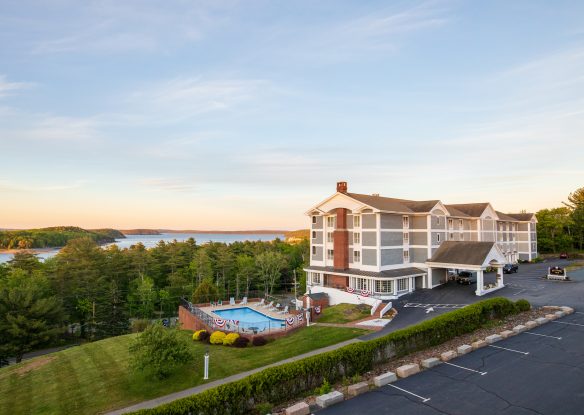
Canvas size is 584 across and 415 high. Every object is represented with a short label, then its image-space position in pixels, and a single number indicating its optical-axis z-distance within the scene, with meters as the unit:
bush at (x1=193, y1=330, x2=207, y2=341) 29.79
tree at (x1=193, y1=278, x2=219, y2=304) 46.34
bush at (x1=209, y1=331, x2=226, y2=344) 28.14
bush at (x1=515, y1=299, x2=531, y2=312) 22.14
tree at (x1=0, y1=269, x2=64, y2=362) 33.88
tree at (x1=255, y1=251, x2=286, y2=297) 59.00
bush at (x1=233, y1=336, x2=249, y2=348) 27.38
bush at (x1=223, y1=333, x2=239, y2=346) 27.59
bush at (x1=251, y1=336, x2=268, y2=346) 27.81
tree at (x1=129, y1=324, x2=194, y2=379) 21.38
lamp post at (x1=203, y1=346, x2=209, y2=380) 21.64
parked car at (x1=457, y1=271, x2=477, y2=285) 40.16
